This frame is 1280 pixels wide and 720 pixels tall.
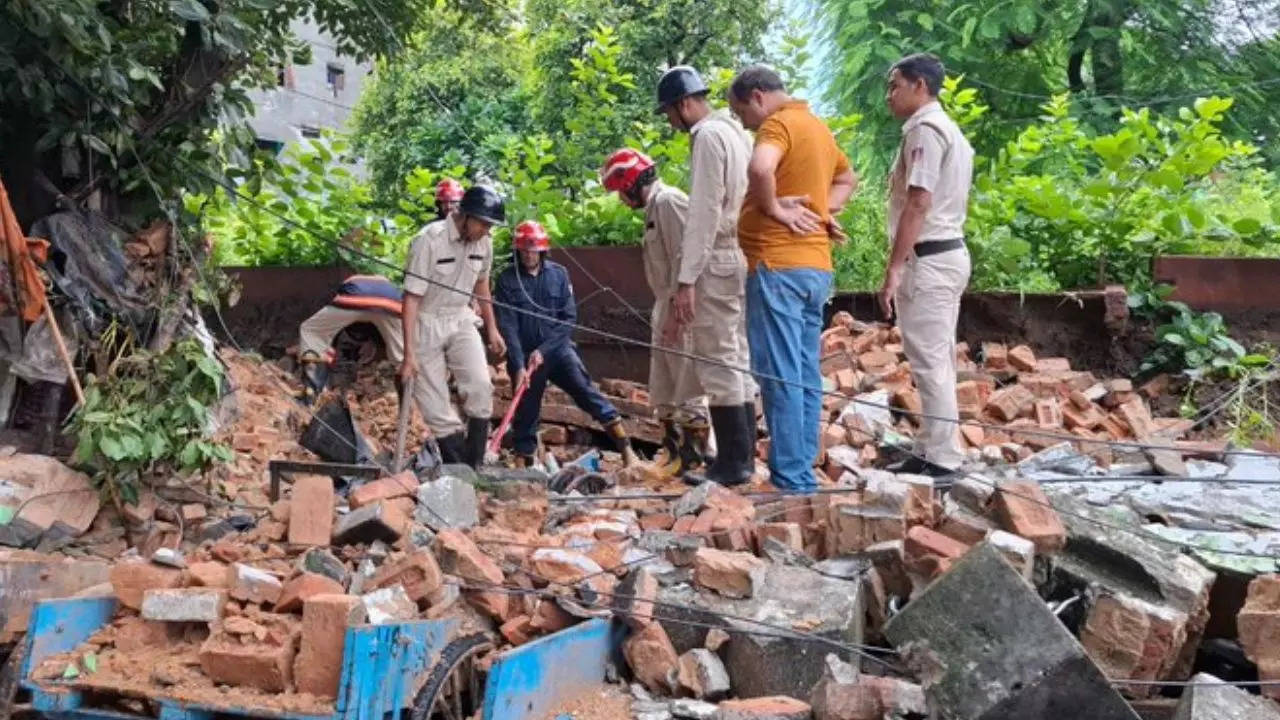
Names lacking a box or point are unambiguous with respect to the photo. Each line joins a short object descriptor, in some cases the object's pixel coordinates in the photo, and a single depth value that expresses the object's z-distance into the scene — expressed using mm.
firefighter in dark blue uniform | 7874
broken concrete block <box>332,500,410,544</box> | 4344
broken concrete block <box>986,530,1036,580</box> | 4105
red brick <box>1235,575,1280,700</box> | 3746
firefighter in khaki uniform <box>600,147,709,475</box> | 6355
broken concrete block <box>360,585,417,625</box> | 3621
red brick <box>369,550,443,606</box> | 3867
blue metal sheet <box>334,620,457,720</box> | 3326
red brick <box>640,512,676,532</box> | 4953
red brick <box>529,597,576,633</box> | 3885
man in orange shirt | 5449
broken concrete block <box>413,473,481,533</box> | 4691
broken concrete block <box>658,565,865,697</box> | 3844
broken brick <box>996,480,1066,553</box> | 4297
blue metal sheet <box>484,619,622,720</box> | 3373
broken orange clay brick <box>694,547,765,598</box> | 4086
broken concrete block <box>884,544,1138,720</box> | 3453
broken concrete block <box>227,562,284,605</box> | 3793
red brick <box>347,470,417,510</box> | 4613
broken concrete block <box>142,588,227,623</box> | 3768
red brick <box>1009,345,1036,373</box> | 8164
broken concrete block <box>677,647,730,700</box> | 3852
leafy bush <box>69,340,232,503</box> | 5445
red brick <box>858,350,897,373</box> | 8094
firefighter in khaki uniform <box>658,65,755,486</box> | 5676
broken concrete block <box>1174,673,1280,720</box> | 3279
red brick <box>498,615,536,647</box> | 3855
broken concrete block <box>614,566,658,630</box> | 3963
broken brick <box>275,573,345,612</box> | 3740
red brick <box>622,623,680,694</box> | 3879
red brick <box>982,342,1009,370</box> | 8234
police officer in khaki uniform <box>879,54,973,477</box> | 5562
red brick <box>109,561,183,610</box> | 3949
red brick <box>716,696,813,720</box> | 3506
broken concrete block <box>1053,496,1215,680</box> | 4078
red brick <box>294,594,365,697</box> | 3453
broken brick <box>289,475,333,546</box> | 4398
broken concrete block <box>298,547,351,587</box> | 4035
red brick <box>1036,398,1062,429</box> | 7285
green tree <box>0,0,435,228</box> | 5703
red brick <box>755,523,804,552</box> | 4562
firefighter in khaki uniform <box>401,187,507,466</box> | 6891
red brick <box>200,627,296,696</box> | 3486
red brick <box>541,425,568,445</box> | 8766
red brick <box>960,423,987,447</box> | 6902
